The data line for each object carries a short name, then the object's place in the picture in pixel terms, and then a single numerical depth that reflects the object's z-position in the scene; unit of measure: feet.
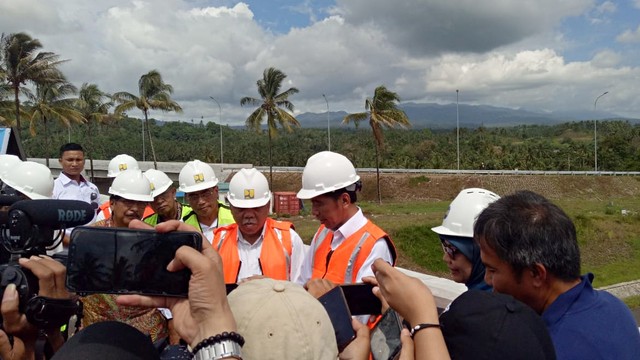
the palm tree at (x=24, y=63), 87.81
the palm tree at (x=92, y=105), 127.75
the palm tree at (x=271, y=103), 116.26
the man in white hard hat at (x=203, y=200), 16.44
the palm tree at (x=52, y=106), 105.40
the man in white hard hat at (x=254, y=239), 12.44
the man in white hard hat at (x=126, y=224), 8.86
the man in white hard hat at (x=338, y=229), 9.95
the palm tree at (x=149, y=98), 121.19
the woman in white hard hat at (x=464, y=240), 8.72
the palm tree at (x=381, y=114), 109.60
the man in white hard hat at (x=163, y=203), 17.46
